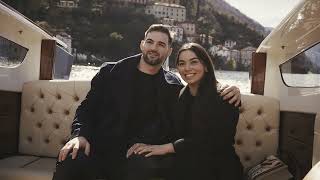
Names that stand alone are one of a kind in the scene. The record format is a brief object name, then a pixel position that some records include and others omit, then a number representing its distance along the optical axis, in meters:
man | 1.99
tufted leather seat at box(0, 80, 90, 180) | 2.81
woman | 1.85
